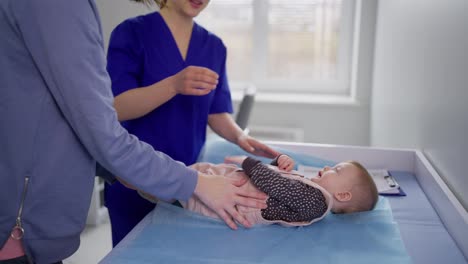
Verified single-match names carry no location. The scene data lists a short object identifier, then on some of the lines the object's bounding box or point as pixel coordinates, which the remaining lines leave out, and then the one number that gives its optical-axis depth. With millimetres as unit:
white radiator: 2990
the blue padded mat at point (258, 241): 920
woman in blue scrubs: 1161
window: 3158
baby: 1076
